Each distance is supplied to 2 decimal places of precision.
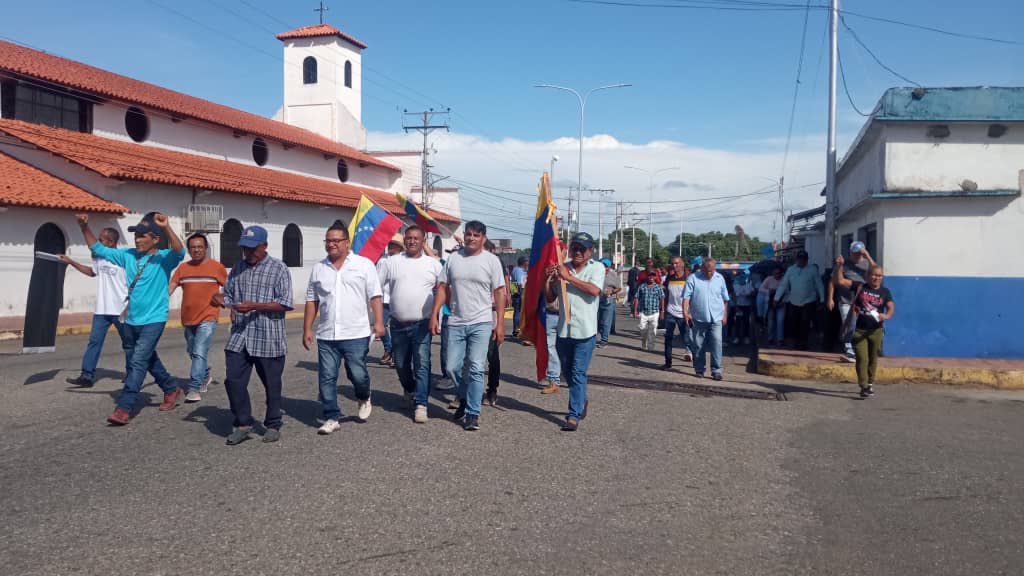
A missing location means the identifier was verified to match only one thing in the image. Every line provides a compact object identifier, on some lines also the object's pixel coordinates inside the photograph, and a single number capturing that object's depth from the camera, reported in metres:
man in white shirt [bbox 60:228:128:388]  8.17
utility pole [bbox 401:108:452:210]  48.03
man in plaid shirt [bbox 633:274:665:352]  14.37
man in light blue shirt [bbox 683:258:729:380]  10.86
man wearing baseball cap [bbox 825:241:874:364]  10.65
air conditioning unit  25.73
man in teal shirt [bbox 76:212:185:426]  7.01
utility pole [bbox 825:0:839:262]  14.67
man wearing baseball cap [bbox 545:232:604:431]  7.11
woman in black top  9.22
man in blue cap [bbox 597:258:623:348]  14.80
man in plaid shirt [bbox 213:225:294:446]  6.20
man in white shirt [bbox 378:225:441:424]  7.17
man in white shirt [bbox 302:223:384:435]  6.62
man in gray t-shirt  6.91
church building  20.58
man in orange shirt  7.64
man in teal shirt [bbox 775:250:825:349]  13.55
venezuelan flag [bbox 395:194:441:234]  9.74
